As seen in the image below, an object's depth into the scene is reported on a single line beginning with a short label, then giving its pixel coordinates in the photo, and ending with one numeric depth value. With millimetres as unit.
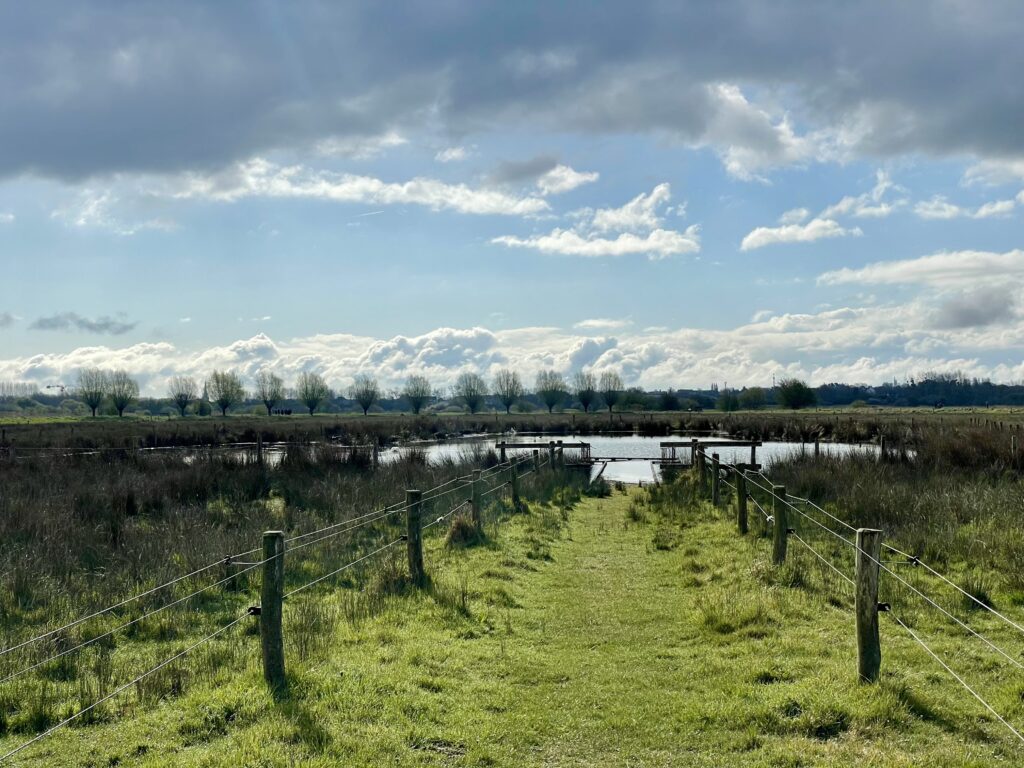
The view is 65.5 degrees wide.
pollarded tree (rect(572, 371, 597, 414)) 109812
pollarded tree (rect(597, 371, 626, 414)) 104500
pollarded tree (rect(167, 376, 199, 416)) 109688
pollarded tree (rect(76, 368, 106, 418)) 110062
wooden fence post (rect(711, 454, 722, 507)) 18033
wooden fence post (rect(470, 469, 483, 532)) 14098
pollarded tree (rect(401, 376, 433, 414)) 119688
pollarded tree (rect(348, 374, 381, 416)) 123625
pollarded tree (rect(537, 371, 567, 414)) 118062
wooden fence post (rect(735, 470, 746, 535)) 14062
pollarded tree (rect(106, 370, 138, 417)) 105875
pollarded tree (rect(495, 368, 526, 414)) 125812
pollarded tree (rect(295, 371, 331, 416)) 124062
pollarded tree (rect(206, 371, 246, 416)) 117438
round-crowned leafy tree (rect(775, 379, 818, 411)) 84688
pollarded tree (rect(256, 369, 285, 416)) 127500
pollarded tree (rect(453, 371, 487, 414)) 114250
